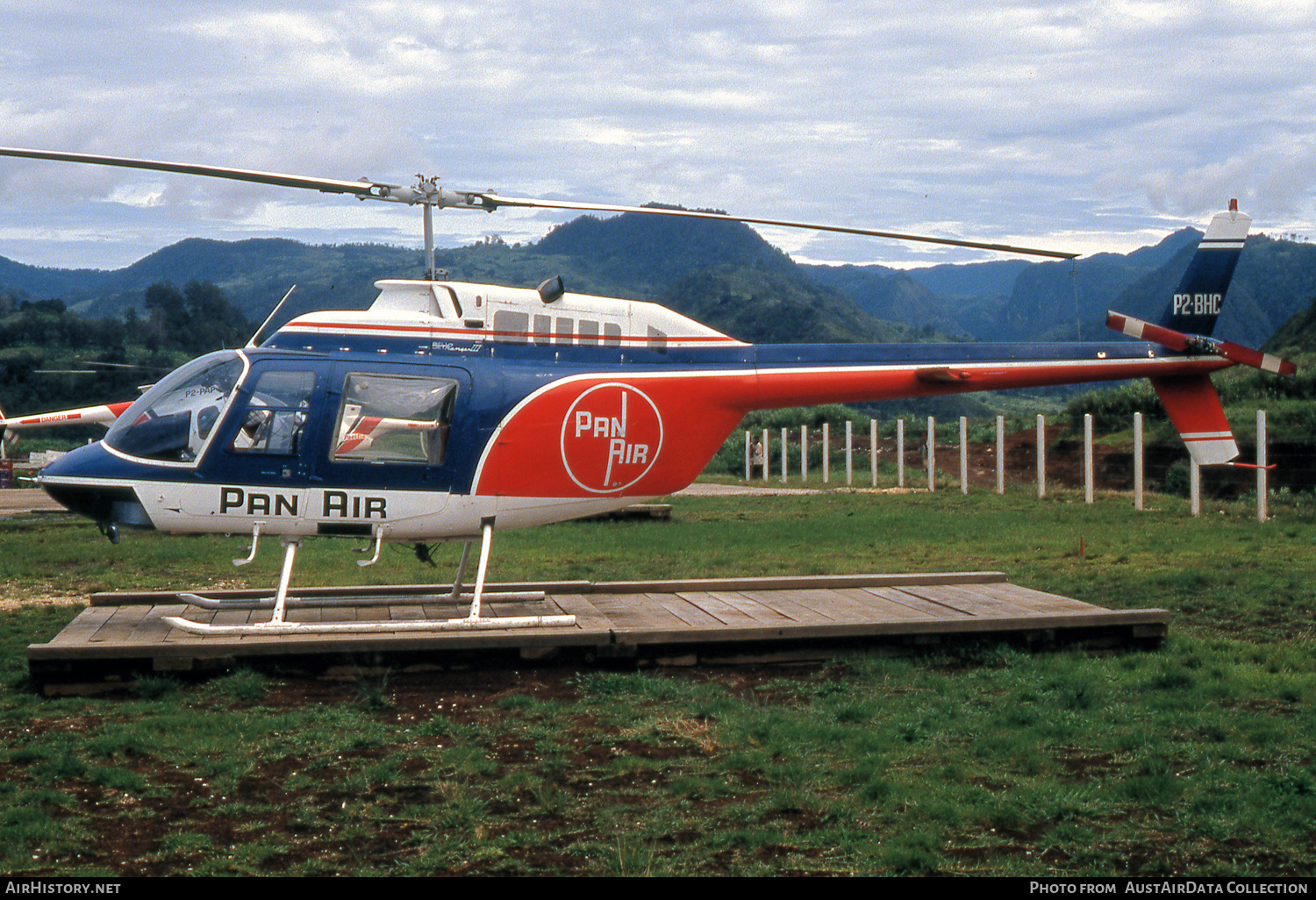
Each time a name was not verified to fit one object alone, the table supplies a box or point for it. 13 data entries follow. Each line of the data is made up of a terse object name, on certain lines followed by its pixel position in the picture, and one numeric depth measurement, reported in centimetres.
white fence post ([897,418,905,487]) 2826
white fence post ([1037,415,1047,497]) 2350
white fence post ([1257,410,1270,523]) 1751
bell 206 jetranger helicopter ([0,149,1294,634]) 888
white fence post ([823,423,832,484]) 3390
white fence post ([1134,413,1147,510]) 2023
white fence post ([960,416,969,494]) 2645
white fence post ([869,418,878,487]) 3094
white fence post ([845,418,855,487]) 3180
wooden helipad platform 805
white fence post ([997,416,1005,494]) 2544
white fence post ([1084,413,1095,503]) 2166
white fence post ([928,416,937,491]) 2766
